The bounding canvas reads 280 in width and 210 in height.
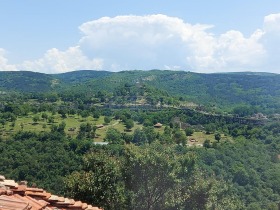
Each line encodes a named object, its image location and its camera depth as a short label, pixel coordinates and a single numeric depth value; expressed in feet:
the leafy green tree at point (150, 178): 75.87
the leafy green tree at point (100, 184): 69.82
